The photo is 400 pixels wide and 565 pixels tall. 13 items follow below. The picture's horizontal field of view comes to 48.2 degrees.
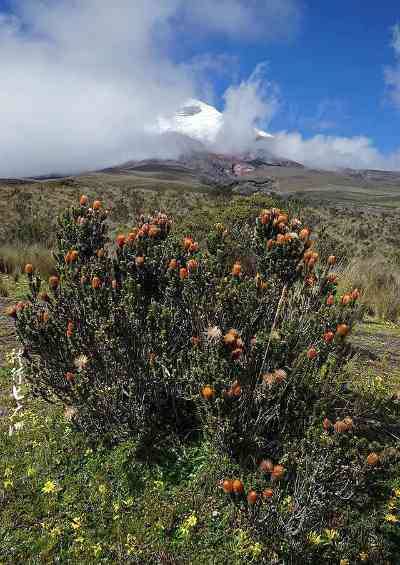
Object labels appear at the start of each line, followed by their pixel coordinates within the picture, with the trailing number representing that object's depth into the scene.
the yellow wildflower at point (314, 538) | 2.83
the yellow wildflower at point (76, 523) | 3.05
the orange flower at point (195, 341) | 2.98
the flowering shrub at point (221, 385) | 2.73
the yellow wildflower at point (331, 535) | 2.95
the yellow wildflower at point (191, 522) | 3.07
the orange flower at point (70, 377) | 3.31
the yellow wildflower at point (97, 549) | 2.89
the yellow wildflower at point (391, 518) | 3.08
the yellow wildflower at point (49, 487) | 3.33
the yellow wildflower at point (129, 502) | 3.22
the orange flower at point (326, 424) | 2.57
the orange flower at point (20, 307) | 3.33
